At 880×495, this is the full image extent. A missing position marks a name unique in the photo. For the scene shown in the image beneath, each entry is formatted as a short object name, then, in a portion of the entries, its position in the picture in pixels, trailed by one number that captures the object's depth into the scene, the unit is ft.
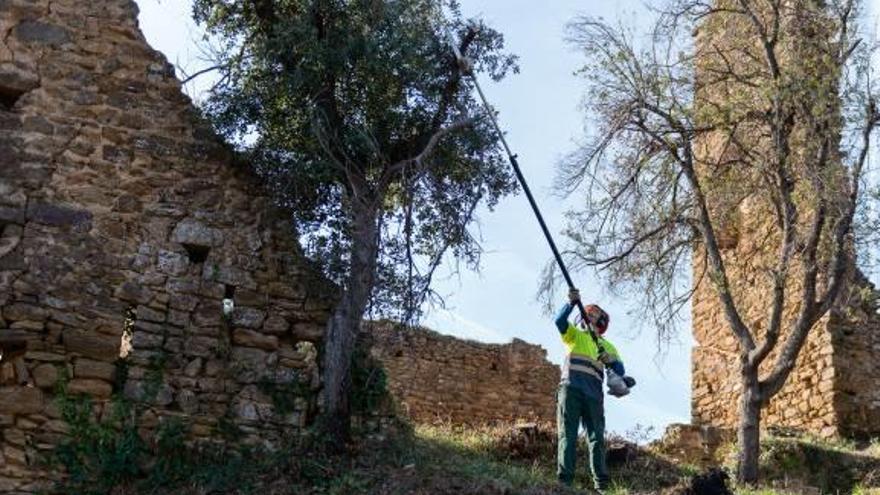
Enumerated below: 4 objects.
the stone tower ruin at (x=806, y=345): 51.29
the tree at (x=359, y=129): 38.68
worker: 36.96
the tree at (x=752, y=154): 45.55
